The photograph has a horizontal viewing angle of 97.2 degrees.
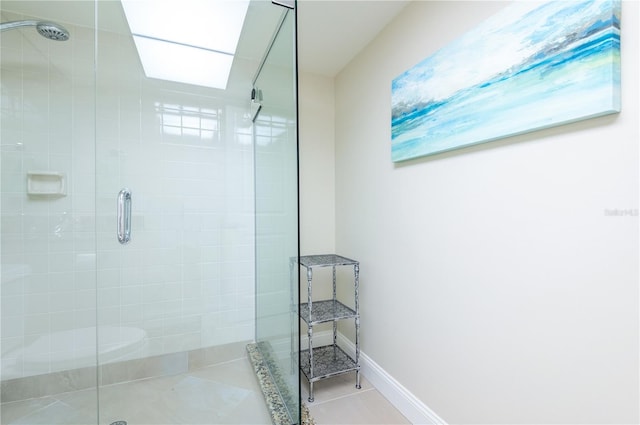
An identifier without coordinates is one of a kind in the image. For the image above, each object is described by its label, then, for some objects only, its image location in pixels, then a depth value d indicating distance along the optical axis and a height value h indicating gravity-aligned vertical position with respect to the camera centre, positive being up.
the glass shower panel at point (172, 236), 1.72 -0.17
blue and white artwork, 0.81 +0.49
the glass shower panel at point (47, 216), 1.59 -0.02
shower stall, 1.60 +0.01
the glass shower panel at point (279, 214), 1.48 -0.01
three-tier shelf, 1.80 -0.73
